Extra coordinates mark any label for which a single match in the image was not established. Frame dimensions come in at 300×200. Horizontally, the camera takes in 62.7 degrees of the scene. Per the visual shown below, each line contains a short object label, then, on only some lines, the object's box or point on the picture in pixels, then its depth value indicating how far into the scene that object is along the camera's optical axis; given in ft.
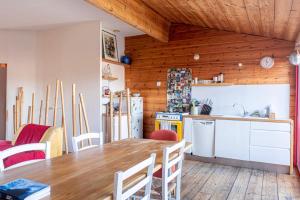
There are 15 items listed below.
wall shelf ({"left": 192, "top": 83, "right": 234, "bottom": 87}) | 16.07
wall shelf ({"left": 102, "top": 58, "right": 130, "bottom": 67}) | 17.40
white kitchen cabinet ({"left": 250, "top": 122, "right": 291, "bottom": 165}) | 13.00
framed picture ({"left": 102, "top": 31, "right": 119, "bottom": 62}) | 17.41
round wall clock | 14.98
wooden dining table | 4.26
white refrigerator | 17.23
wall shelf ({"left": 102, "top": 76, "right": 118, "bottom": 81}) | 17.23
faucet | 15.67
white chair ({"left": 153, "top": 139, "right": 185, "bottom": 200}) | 6.00
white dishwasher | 14.92
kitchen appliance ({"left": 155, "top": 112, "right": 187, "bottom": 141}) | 16.20
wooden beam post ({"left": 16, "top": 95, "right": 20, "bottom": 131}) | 13.31
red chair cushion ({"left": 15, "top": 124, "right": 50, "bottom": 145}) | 11.41
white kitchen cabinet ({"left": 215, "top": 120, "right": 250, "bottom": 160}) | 13.96
